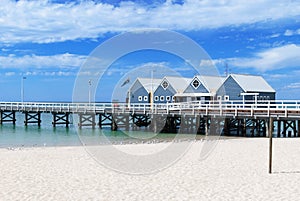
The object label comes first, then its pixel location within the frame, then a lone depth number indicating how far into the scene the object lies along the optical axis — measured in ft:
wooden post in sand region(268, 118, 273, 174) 32.75
